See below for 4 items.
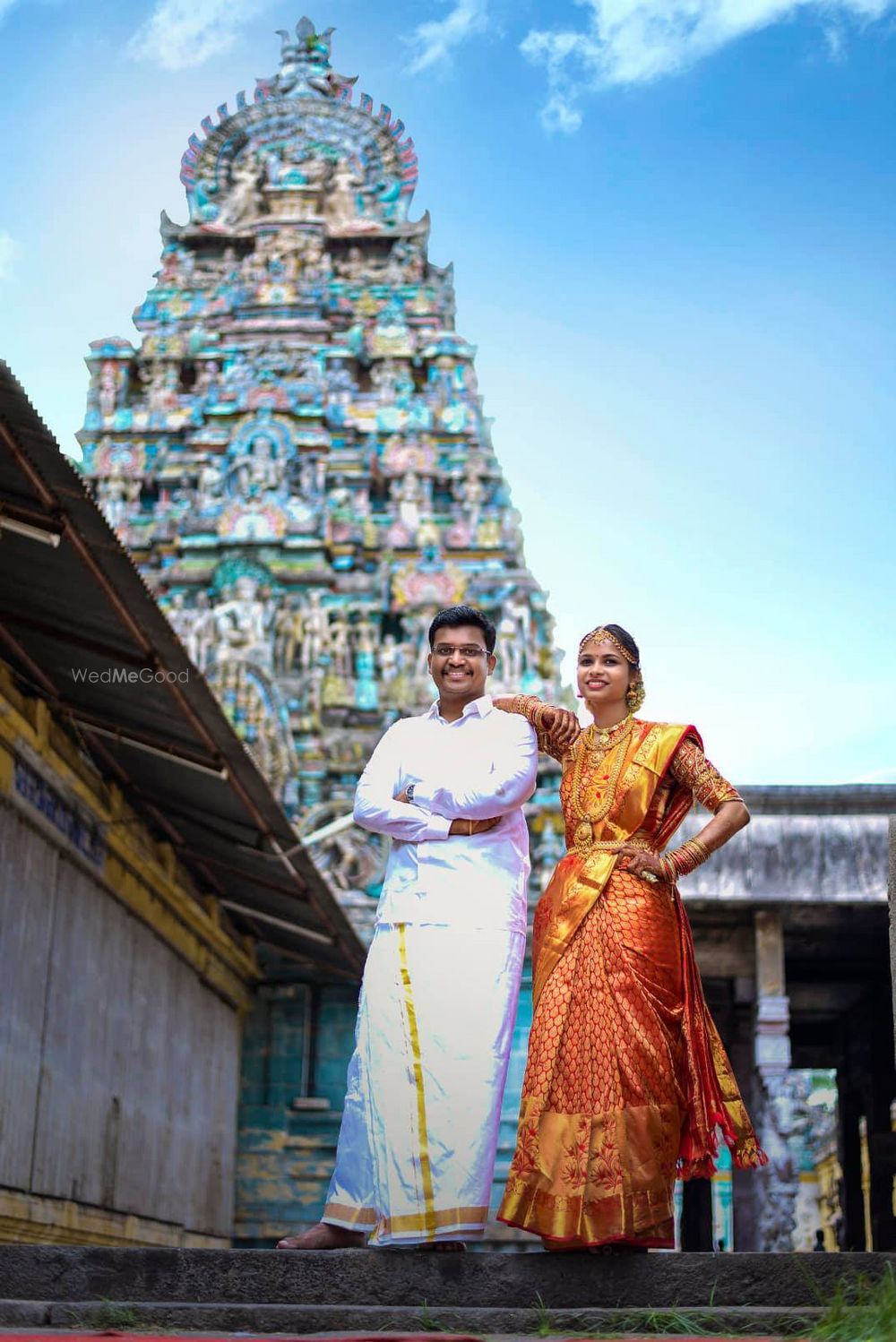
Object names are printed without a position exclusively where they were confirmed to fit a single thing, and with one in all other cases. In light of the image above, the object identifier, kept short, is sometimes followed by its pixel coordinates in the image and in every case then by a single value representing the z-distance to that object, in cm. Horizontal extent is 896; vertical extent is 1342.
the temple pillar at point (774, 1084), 1019
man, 409
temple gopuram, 2333
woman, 397
